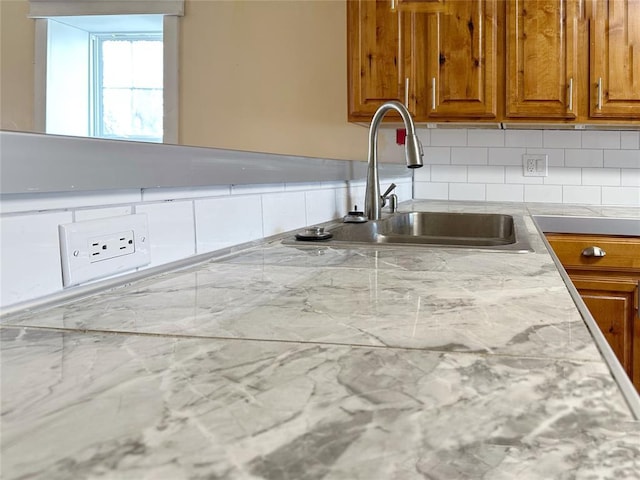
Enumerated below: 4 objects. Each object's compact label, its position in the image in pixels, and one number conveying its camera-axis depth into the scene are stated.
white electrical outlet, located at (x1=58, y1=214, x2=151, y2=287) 0.57
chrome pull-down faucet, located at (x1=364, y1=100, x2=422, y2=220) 1.49
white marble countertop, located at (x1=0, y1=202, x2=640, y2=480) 0.24
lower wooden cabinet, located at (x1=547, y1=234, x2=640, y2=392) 1.83
